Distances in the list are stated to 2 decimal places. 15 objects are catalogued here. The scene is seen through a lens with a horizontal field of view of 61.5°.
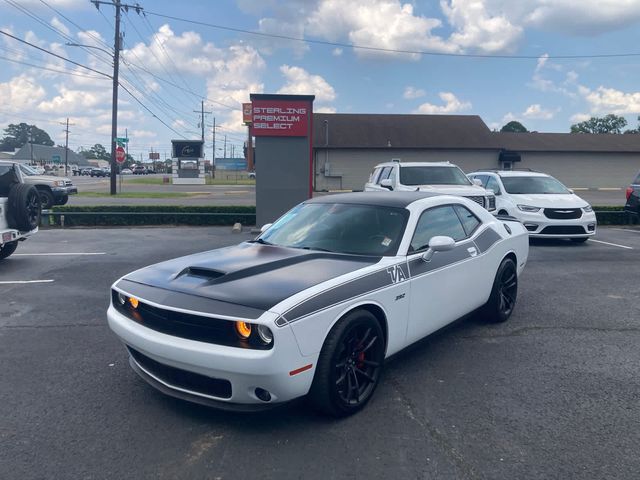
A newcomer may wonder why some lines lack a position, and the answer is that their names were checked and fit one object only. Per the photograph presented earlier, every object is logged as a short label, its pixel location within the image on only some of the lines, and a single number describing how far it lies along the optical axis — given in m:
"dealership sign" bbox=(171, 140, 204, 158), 55.69
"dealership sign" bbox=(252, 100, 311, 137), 14.33
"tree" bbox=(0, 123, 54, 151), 162.66
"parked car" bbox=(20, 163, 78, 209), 20.91
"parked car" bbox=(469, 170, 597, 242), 11.95
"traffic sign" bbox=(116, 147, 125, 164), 29.05
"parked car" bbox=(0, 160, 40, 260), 9.04
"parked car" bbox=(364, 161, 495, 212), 11.64
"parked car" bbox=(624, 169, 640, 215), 15.09
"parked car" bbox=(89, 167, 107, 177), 82.19
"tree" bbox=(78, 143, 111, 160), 178.76
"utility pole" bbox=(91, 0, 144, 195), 28.68
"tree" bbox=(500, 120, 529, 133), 82.62
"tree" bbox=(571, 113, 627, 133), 89.94
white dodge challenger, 3.31
